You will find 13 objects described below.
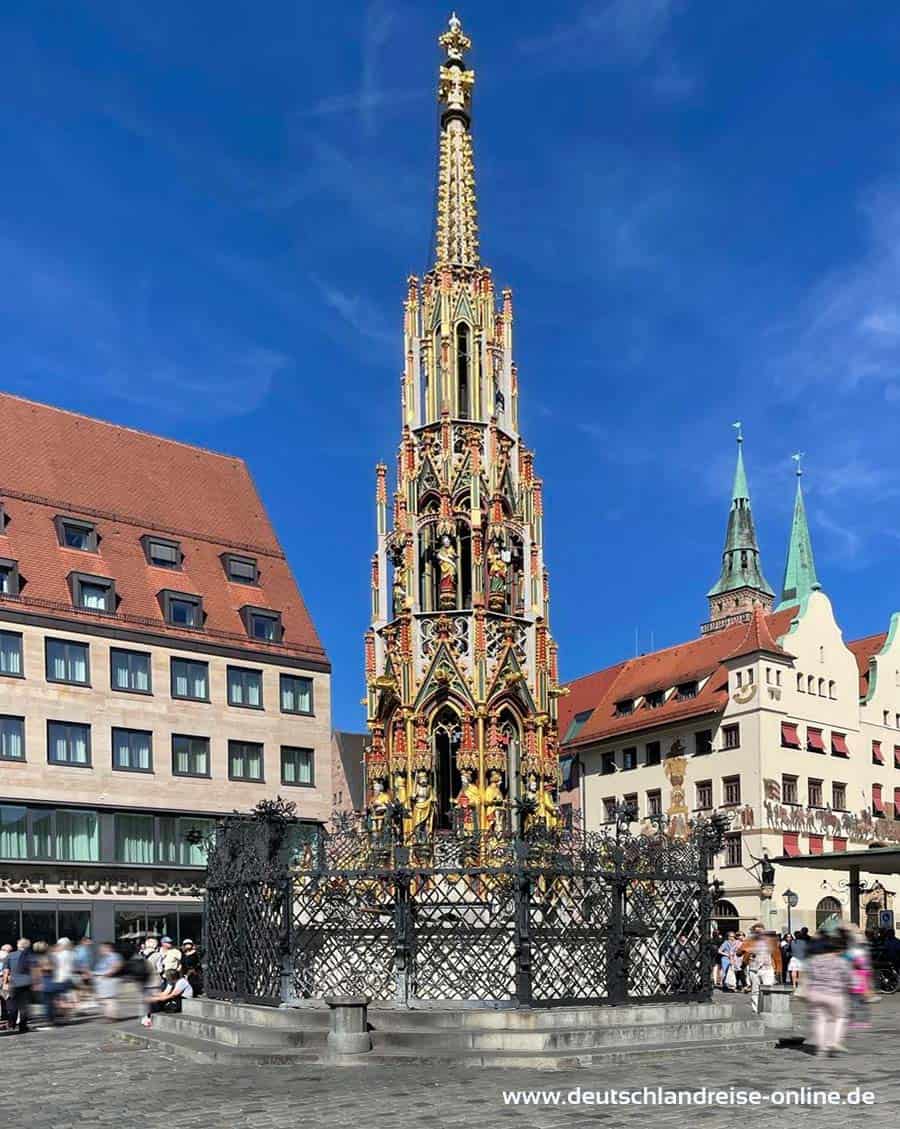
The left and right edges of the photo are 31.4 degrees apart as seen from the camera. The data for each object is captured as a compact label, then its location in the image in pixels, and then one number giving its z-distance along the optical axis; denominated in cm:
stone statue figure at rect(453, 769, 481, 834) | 2873
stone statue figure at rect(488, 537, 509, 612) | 3081
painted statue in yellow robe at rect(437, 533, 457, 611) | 3061
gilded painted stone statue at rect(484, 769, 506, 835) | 2895
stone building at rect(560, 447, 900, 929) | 5919
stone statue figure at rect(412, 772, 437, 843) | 2925
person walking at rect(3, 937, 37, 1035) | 2486
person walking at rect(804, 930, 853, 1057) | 1798
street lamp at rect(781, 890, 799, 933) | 5045
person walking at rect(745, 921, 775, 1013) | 2583
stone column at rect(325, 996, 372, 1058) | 1886
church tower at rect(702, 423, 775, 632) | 12506
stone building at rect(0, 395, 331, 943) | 4662
